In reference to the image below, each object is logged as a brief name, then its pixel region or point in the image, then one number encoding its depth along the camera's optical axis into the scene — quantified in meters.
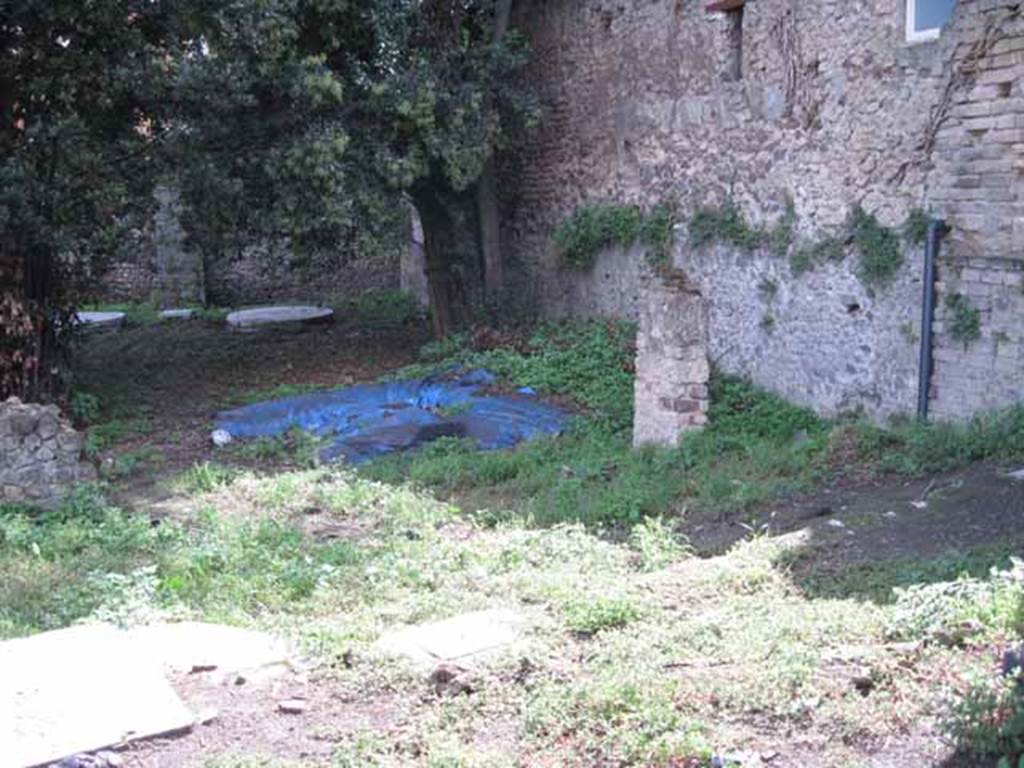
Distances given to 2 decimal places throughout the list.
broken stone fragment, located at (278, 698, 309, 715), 3.94
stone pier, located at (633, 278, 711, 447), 8.88
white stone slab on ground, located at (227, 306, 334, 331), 16.88
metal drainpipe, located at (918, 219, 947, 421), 8.32
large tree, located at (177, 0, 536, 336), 11.31
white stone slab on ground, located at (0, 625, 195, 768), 3.62
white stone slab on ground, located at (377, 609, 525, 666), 4.31
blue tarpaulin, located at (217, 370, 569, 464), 9.96
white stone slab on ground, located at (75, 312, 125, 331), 16.97
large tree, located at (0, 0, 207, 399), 10.26
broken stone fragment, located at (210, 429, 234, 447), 10.27
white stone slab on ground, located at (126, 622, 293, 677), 4.39
